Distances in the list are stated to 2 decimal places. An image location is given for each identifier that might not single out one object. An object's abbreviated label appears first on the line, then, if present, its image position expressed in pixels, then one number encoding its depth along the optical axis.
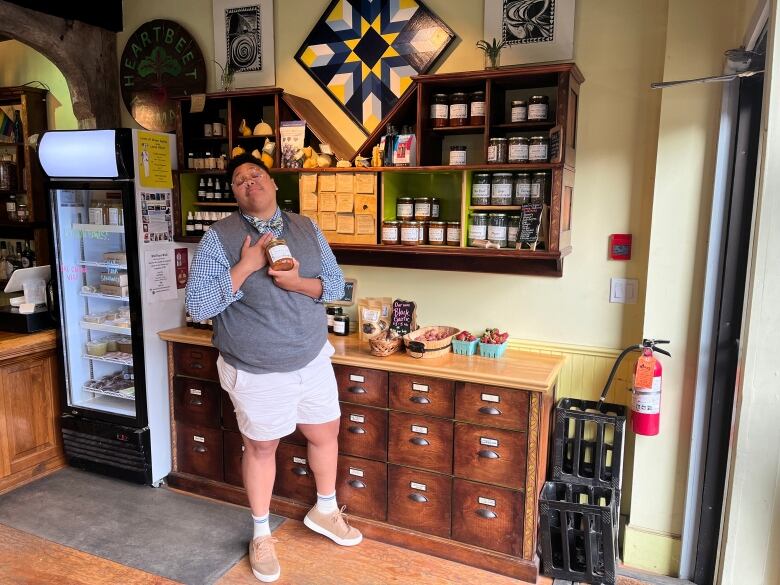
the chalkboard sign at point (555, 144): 2.59
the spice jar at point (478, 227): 2.85
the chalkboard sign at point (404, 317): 3.19
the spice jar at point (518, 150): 2.72
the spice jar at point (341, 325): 3.37
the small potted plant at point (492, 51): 2.81
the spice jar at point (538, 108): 2.71
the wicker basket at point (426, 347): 2.88
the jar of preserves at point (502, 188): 2.81
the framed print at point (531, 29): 2.82
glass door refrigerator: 3.25
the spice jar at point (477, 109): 2.81
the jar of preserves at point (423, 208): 3.01
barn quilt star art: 3.12
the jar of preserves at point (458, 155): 2.86
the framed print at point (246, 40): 3.50
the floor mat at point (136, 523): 2.77
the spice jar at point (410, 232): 2.97
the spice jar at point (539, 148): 2.67
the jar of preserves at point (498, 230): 2.82
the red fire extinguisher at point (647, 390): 2.57
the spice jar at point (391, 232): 3.00
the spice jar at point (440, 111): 2.89
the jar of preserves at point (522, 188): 2.77
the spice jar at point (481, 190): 2.86
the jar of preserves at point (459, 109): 2.85
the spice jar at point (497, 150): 2.75
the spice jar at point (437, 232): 2.94
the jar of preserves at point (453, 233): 2.91
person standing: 2.49
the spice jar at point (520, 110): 2.76
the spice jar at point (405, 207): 3.04
